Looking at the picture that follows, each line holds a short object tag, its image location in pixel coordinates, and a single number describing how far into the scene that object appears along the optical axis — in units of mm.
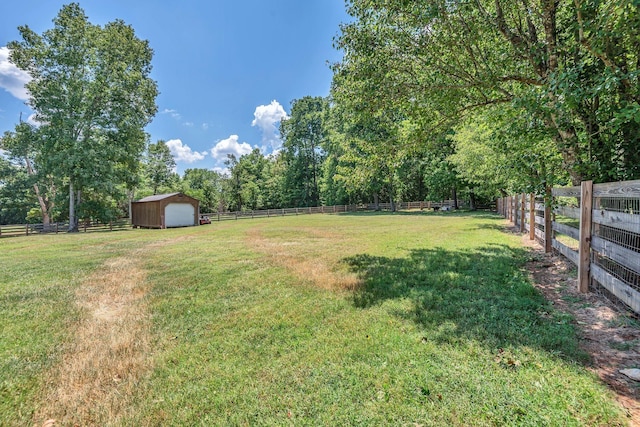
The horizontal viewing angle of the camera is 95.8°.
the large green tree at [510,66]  3535
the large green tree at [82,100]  20016
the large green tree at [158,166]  41625
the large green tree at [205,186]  41562
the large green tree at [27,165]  20625
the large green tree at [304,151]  41562
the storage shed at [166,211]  22078
